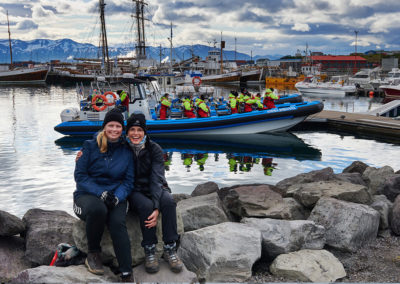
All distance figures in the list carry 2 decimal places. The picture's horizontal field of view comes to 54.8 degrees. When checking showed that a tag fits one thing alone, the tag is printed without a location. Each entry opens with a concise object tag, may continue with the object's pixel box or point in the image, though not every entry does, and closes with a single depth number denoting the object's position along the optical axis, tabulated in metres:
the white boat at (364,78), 46.34
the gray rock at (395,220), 5.01
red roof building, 89.38
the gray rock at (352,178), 7.36
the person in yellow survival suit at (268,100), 17.05
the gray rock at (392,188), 6.29
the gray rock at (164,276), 3.55
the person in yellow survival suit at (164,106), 16.09
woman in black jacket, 3.62
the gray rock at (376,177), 6.95
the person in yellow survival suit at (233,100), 16.73
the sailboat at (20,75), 69.44
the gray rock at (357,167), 8.73
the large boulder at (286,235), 4.27
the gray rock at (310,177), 7.40
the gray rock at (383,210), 5.12
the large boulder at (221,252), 3.85
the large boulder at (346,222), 4.56
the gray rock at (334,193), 5.42
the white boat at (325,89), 42.69
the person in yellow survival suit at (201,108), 16.42
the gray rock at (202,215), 4.95
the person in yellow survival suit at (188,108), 16.62
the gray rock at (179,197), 6.76
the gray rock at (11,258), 3.98
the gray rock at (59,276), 3.23
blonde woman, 3.46
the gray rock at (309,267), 3.76
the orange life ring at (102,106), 15.89
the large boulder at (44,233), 4.21
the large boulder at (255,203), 5.03
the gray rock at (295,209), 5.21
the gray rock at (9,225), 4.26
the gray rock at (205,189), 7.04
